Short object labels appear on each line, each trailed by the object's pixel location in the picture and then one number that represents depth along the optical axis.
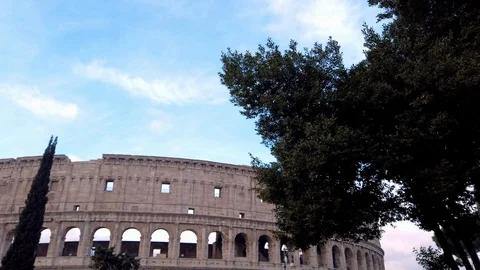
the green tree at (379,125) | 13.09
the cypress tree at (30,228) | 28.56
